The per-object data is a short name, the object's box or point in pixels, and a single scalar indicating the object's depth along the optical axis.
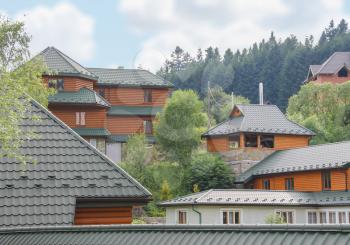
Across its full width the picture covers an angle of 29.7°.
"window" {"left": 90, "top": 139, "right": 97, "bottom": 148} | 53.75
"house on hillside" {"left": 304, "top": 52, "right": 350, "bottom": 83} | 89.81
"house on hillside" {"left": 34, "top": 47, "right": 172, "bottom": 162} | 53.44
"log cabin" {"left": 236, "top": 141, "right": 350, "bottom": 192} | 41.34
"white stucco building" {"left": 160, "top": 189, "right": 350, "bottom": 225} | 38.47
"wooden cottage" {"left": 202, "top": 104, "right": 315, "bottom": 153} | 49.69
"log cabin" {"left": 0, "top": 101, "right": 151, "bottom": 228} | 14.93
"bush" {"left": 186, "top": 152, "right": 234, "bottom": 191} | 46.34
